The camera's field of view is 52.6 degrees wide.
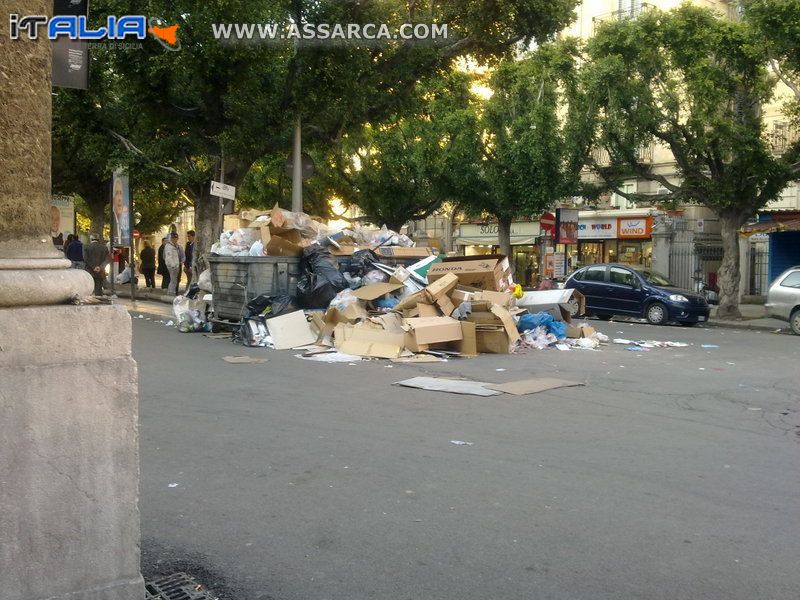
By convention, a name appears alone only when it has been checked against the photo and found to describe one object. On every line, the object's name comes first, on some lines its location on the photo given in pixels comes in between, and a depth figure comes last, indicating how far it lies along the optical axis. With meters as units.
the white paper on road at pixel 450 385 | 8.82
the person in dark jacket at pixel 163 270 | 28.02
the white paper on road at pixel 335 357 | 11.61
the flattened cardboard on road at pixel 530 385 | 8.92
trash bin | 14.07
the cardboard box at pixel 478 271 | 14.35
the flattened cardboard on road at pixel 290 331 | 12.95
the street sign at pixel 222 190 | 17.23
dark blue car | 19.59
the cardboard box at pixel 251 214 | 15.82
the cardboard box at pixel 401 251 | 15.43
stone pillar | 2.79
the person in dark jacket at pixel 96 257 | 19.16
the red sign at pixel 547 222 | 23.59
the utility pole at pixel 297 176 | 19.41
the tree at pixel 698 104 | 19.62
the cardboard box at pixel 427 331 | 12.08
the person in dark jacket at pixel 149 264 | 27.17
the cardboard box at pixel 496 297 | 13.54
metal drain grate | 3.49
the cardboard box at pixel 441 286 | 13.25
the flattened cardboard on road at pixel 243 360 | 11.16
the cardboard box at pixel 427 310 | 13.04
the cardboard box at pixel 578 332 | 14.58
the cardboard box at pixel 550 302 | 14.77
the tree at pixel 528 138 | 25.50
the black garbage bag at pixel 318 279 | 13.74
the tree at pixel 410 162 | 29.11
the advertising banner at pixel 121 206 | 21.91
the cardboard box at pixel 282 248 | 14.54
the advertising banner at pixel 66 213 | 38.00
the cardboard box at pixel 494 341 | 12.75
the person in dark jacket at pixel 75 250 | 22.64
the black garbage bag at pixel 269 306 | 13.73
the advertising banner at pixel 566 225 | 23.45
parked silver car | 17.86
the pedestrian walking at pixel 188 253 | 24.67
